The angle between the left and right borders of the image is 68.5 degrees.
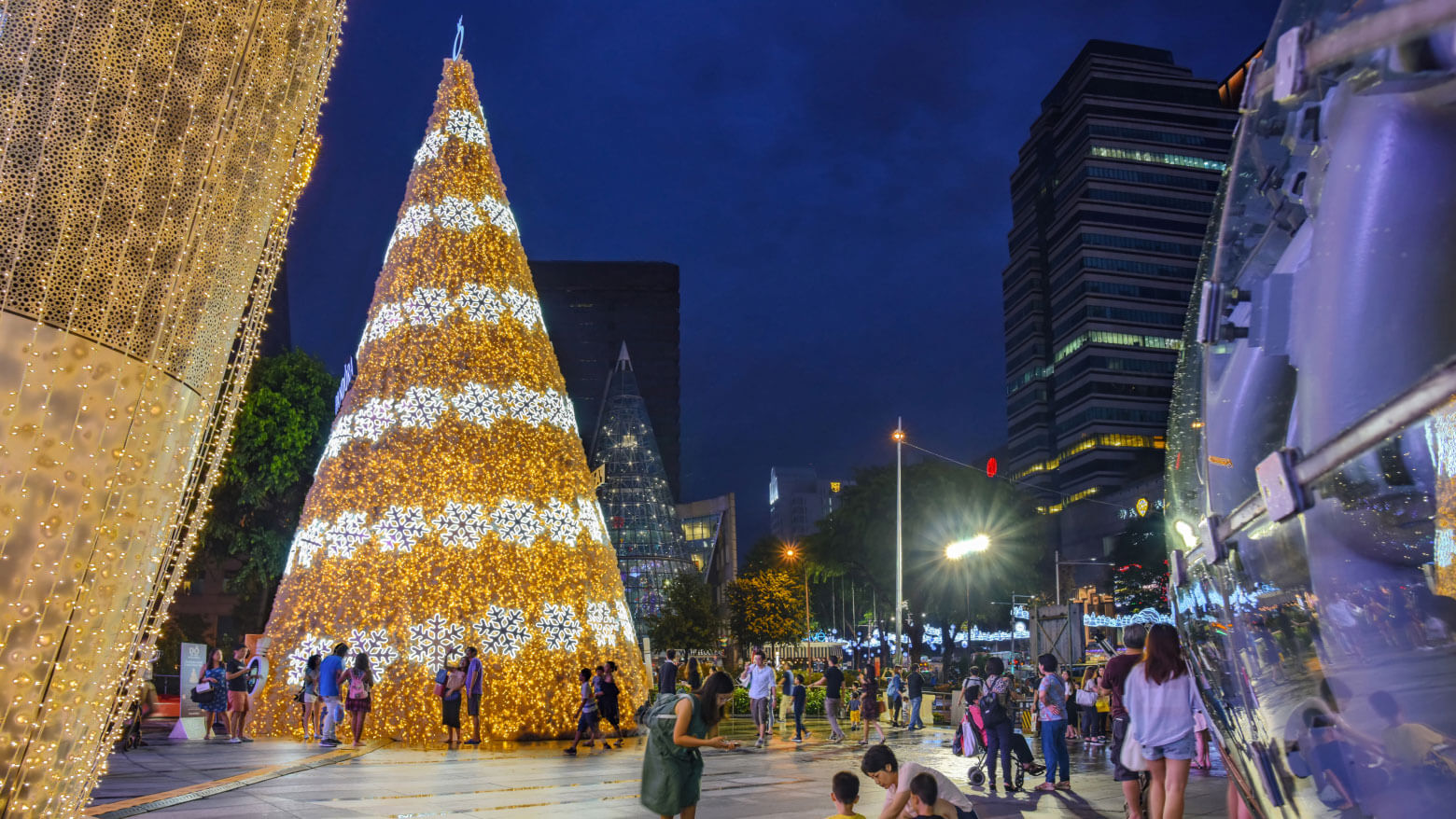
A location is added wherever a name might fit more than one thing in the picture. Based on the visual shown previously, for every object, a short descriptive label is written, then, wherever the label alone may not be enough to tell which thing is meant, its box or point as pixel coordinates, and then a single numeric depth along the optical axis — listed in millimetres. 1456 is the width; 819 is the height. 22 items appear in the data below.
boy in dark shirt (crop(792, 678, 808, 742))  19703
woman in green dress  6258
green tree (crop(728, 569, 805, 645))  56562
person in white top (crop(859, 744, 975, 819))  4969
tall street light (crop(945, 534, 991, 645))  30298
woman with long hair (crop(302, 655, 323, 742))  15211
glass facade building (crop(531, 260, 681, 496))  127688
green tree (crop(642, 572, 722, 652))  51594
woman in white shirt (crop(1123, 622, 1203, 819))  5828
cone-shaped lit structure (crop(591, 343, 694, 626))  61906
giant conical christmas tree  15781
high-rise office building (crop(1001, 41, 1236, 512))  103312
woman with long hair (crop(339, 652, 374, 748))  14398
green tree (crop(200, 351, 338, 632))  28922
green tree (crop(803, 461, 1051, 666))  47594
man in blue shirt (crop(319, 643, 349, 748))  14336
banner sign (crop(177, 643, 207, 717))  17984
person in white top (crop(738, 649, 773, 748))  18250
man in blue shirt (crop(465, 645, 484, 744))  14789
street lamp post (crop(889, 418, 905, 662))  31005
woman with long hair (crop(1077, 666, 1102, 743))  16016
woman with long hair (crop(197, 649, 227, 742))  16609
